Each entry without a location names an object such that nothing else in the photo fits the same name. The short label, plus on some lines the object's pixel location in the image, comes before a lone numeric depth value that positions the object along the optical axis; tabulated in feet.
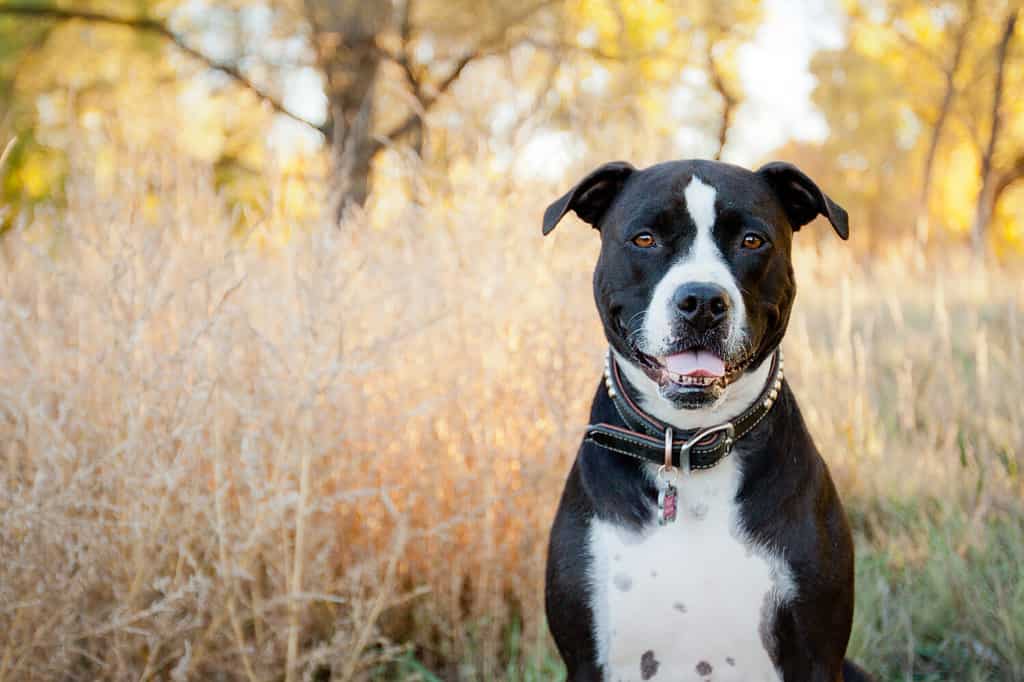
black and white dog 7.20
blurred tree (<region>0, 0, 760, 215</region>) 32.83
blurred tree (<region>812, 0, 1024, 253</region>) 47.80
